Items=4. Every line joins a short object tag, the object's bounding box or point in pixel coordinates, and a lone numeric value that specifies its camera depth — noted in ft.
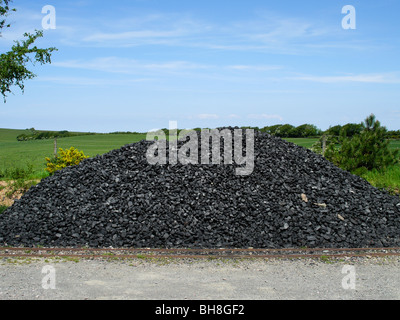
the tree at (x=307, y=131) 81.11
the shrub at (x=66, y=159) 41.47
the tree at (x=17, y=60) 32.99
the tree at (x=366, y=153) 39.91
